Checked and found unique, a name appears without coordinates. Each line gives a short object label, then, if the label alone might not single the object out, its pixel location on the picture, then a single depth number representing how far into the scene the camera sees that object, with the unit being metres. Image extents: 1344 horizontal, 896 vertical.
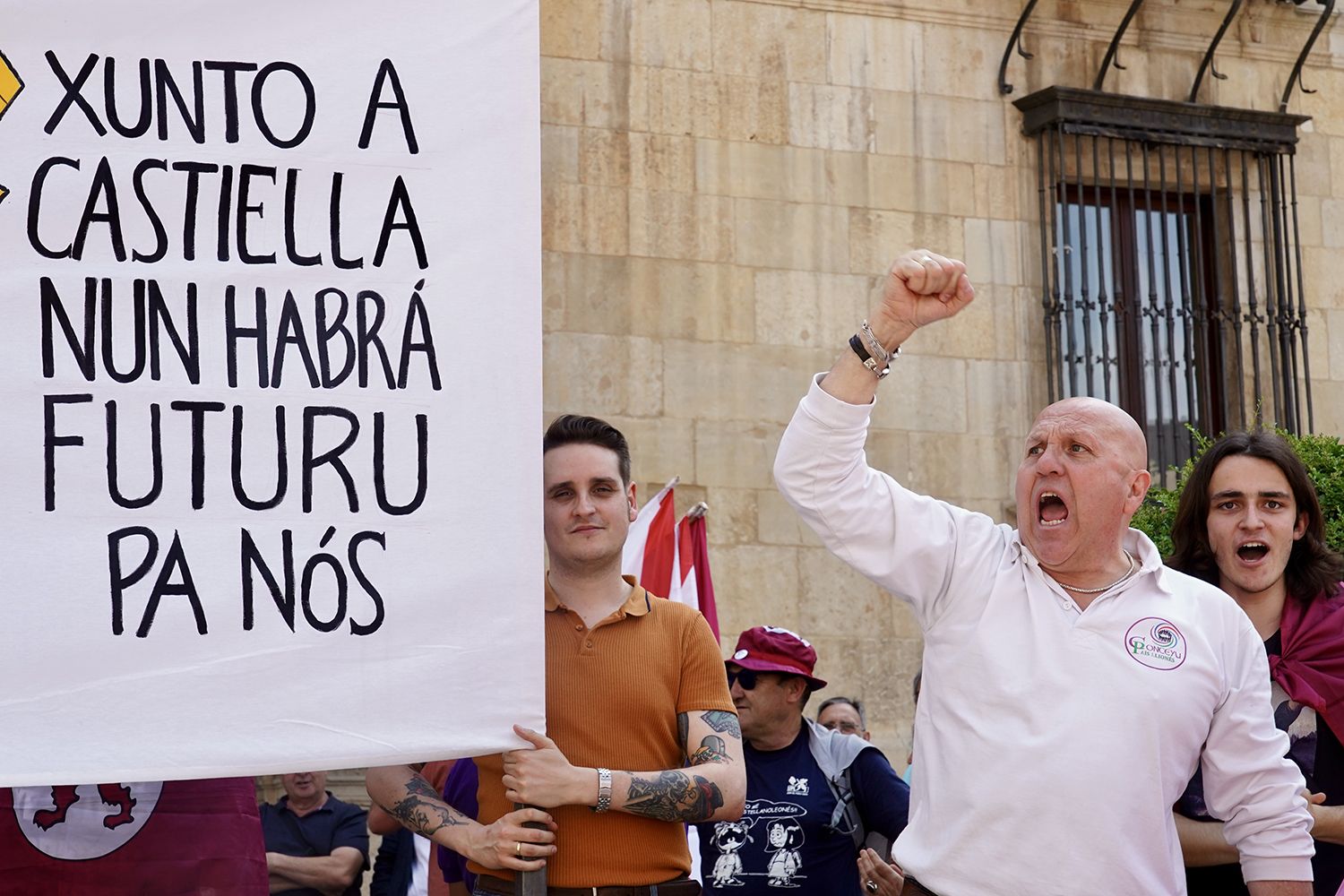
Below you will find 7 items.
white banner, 3.49
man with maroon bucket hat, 5.36
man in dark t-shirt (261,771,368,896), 7.51
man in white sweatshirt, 3.57
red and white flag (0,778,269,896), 3.97
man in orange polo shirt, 3.70
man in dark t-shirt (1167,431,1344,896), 4.21
